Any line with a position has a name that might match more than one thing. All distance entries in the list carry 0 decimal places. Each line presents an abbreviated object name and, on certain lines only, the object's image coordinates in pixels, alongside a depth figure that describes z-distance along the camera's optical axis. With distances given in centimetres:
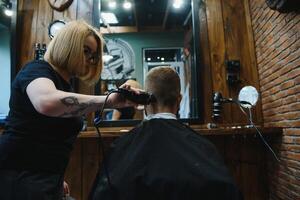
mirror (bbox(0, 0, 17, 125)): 254
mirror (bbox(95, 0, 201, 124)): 257
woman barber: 101
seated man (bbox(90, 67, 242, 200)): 108
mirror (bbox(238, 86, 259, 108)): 235
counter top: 218
